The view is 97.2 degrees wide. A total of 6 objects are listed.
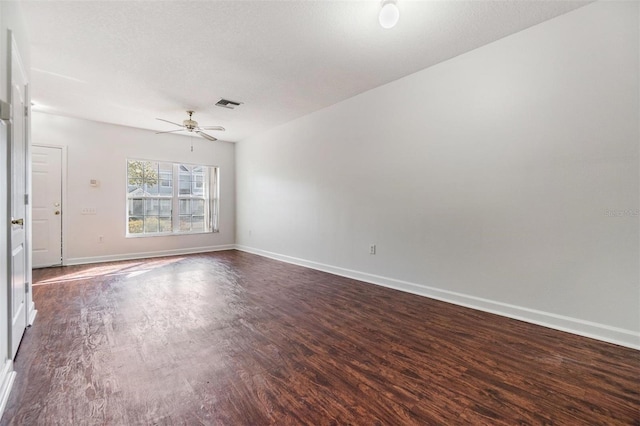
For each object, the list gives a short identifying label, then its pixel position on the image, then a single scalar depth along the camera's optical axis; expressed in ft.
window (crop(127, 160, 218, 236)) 19.36
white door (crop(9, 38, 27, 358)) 6.25
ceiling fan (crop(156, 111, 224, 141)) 14.83
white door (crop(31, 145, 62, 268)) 15.79
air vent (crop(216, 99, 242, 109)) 14.10
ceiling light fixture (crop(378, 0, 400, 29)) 6.97
